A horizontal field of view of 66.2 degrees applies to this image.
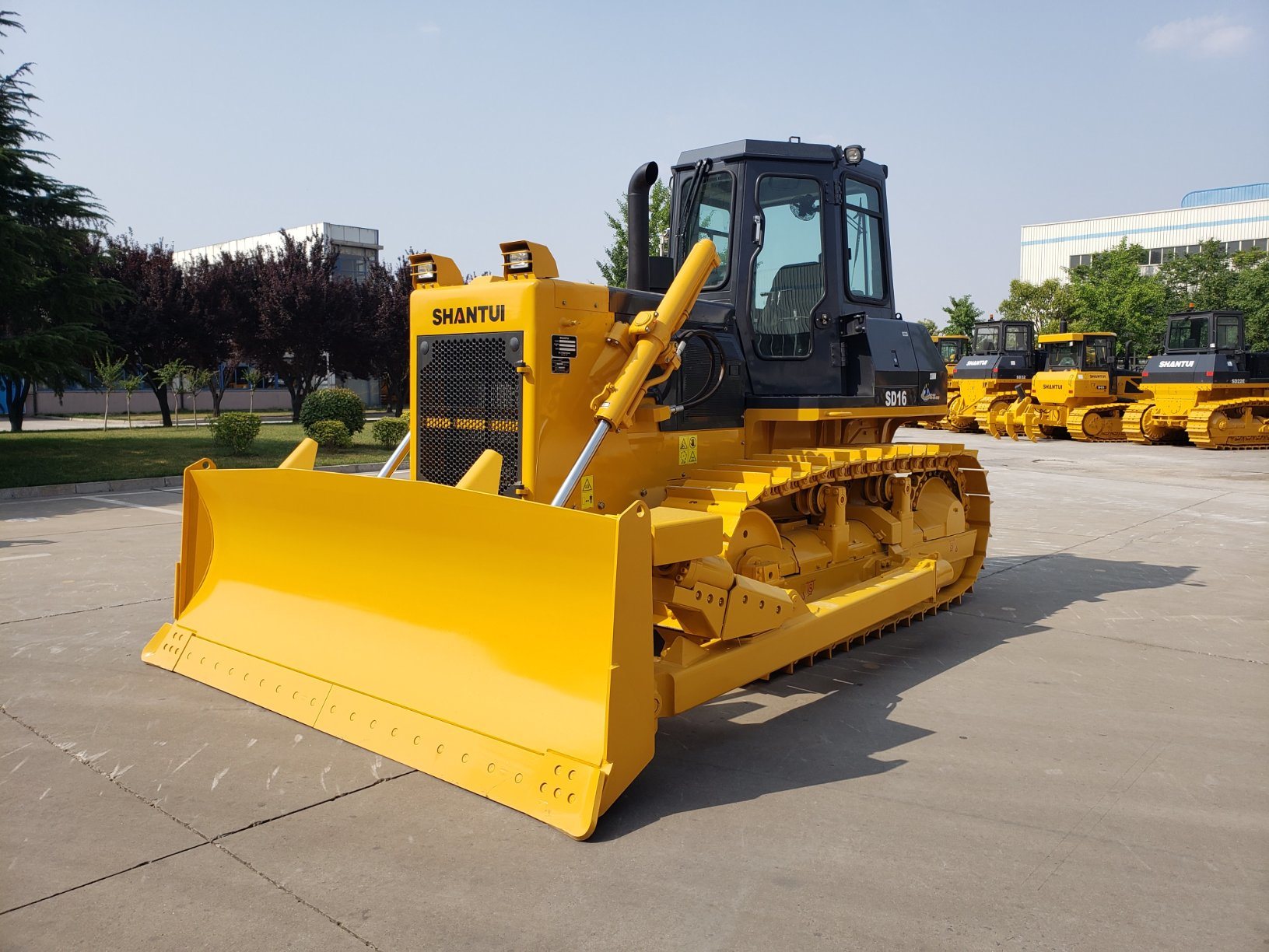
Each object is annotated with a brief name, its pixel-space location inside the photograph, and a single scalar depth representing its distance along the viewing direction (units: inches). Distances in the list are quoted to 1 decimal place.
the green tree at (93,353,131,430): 916.0
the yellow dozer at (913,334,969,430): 1222.1
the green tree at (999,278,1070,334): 1797.5
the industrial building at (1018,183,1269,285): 2421.3
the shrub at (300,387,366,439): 757.9
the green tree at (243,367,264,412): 1425.1
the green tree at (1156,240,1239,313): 1701.5
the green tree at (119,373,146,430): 960.3
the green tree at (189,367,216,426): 1079.0
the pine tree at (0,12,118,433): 593.0
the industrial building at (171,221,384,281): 1946.4
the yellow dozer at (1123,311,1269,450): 923.4
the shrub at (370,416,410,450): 752.3
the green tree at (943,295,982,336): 1919.3
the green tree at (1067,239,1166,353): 1647.4
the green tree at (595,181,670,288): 793.6
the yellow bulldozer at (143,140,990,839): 149.0
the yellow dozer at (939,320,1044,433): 1107.9
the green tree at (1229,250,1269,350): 1622.8
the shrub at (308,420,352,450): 729.0
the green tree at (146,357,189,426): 971.3
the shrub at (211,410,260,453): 667.4
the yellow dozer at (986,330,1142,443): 1026.1
